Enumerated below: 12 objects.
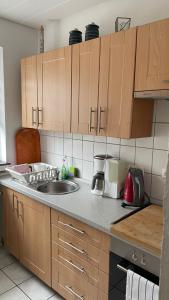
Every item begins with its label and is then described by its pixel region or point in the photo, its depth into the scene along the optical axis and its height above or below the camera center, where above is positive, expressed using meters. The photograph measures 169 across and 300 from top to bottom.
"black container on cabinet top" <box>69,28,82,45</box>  1.80 +0.65
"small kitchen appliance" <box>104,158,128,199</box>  1.70 -0.43
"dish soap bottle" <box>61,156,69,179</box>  2.23 -0.52
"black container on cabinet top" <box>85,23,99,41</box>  1.71 +0.66
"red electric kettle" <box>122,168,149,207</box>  1.60 -0.49
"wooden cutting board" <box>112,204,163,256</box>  1.14 -0.61
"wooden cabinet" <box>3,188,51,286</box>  1.78 -0.97
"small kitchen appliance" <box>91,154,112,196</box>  1.81 -0.44
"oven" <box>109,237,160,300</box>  1.14 -0.78
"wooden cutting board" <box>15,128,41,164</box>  2.42 -0.30
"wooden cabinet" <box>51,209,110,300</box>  1.38 -0.93
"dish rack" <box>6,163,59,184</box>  2.01 -0.51
